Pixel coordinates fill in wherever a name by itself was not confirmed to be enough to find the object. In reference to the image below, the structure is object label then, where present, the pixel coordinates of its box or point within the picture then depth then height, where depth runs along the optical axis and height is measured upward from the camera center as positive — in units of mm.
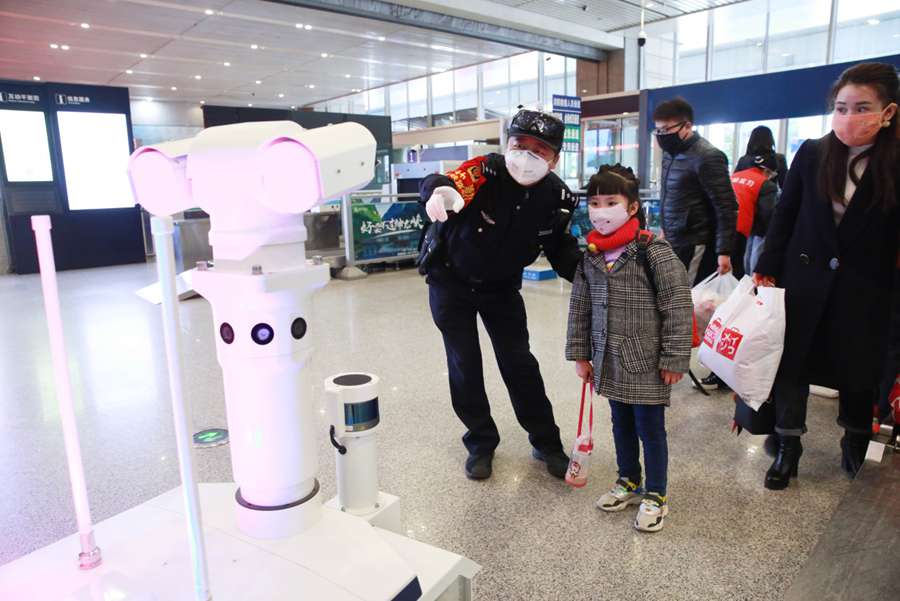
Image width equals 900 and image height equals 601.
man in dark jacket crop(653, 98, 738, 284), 2900 -27
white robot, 778 -128
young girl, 1841 -383
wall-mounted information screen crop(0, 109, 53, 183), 8742 +950
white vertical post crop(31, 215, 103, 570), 789 -246
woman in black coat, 1874 -243
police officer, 1968 -226
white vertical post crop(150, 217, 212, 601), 690 -191
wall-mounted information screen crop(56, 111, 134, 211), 9242 +831
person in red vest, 3096 -37
